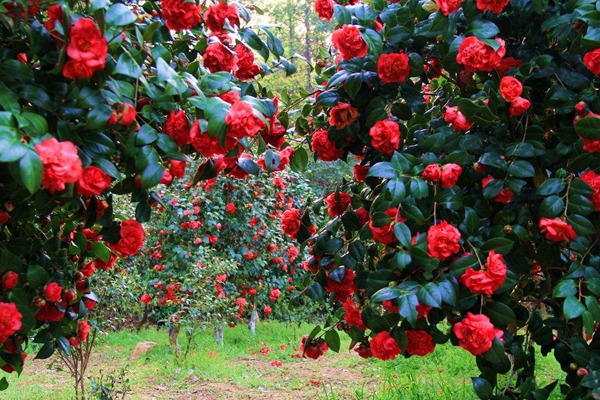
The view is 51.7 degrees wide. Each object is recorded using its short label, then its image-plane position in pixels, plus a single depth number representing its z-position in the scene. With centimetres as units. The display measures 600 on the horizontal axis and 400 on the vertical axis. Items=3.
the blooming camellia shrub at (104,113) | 113
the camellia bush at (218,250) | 540
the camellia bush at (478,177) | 158
